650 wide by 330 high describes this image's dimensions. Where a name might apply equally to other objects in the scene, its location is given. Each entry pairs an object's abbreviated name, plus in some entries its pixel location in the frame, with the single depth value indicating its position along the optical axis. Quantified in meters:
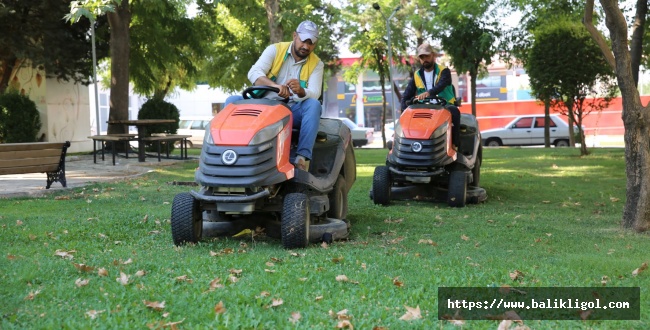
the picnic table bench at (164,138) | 20.11
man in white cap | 7.92
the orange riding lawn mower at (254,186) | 7.30
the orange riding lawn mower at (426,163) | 11.37
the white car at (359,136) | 45.85
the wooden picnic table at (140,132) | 20.34
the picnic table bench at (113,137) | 19.34
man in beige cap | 11.77
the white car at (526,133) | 39.31
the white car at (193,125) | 44.90
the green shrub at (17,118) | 24.94
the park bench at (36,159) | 12.78
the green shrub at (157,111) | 26.22
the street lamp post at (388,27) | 40.00
